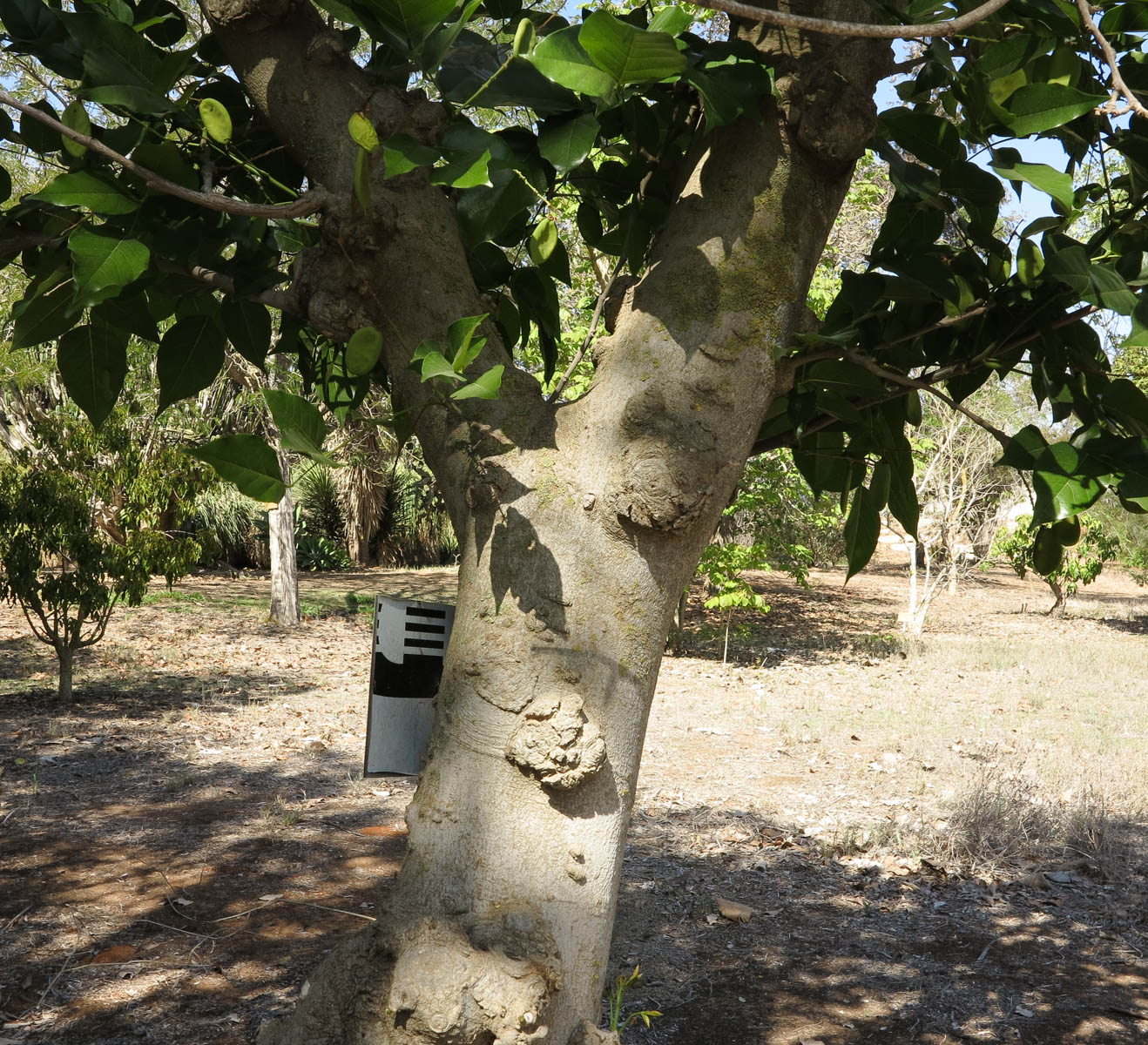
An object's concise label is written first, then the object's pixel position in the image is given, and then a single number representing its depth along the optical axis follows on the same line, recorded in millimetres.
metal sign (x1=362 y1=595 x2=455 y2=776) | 1398
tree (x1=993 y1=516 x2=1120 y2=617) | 14894
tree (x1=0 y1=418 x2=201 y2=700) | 6855
